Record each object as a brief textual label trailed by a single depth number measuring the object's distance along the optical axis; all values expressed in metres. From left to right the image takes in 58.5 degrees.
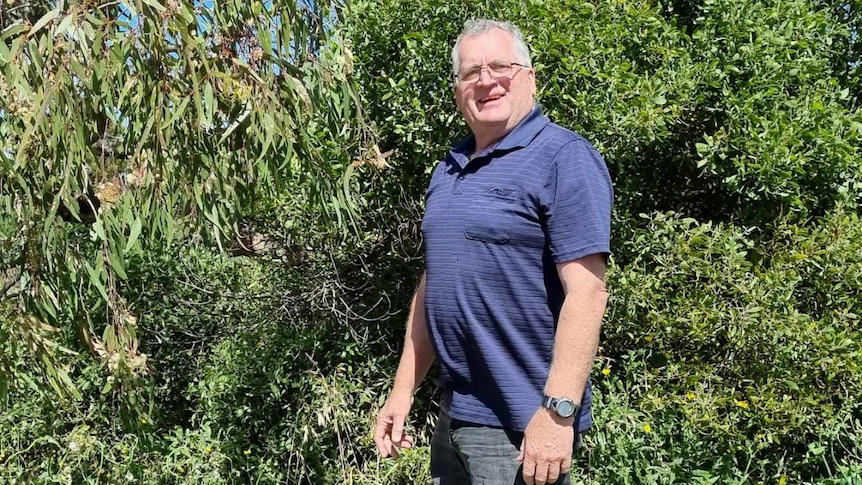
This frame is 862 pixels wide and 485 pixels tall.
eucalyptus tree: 1.97
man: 1.67
